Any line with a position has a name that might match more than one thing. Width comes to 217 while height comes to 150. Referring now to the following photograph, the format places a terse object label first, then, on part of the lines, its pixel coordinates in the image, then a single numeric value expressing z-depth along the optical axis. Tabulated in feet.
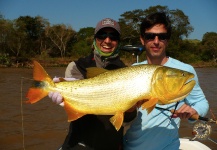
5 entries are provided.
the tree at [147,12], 153.07
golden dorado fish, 8.25
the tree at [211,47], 163.86
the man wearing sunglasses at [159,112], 10.36
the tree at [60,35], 156.04
